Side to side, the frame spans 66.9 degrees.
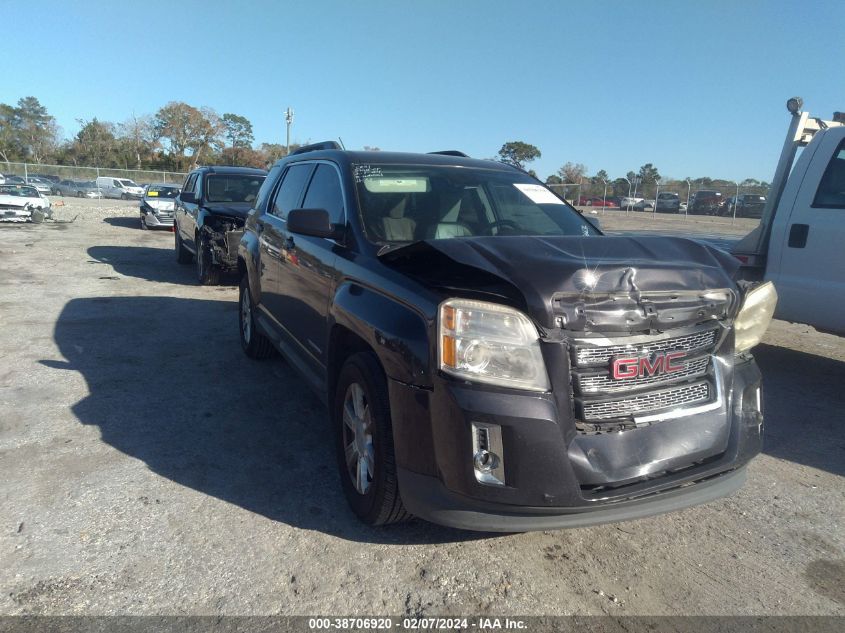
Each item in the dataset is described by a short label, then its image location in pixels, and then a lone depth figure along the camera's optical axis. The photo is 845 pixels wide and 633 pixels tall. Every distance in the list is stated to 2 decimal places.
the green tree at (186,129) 70.25
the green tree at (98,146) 72.75
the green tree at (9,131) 74.50
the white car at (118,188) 44.91
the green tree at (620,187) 36.03
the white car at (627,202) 37.34
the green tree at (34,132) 76.88
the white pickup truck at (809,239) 5.05
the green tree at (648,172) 74.56
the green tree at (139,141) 72.19
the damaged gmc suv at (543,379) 2.44
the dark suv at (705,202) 31.02
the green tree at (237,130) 74.50
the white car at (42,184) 41.32
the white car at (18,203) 19.97
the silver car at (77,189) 44.94
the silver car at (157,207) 19.20
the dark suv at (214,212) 9.61
